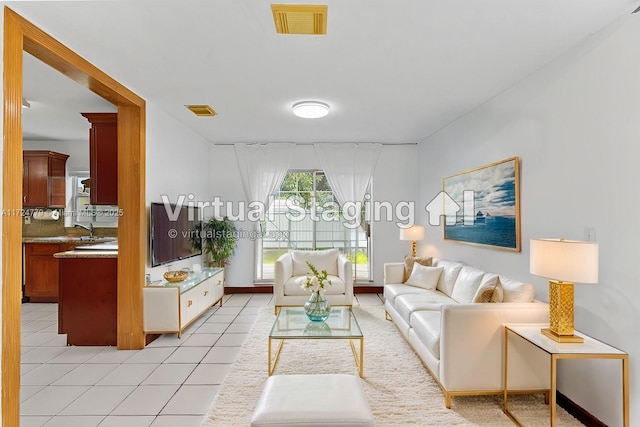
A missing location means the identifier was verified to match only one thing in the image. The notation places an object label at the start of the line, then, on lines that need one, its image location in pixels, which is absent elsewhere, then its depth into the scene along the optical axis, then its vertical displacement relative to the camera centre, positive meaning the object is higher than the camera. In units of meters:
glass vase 3.33 -0.97
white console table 3.63 -1.06
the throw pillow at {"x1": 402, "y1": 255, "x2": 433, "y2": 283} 4.71 -0.73
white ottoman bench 1.69 -1.03
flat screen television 3.82 -0.30
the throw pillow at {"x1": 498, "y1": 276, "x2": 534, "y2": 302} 2.72 -0.67
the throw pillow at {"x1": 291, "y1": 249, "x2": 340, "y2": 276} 5.28 -0.80
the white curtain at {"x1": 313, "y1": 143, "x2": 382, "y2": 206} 6.02 +0.78
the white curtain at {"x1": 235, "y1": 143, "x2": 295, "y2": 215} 6.02 +0.76
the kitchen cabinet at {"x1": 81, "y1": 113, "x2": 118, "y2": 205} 3.70 +0.56
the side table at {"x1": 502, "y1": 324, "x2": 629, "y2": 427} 1.92 -0.83
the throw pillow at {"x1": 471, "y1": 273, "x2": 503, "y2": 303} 2.87 -0.70
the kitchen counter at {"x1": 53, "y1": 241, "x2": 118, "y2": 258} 3.56 -0.47
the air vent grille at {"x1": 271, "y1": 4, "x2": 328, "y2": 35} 2.06 +1.22
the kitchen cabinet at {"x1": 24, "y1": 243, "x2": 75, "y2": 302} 5.29 -0.90
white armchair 4.76 -1.10
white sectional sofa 2.46 -1.04
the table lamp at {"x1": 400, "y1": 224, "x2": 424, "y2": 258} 5.23 -0.35
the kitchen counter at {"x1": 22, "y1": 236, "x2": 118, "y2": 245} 5.28 -0.48
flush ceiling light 3.79 +1.15
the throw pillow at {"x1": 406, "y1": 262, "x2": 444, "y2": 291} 4.31 -0.86
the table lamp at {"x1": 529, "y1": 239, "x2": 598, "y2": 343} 2.04 -0.37
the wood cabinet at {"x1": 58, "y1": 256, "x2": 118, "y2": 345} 3.58 -0.89
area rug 2.35 -1.44
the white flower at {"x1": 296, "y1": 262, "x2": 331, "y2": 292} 3.49 -0.76
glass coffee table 2.92 -1.10
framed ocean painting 3.26 +0.05
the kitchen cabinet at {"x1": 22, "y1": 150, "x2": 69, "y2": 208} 5.54 +0.51
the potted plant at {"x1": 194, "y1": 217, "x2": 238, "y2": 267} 5.61 -0.49
